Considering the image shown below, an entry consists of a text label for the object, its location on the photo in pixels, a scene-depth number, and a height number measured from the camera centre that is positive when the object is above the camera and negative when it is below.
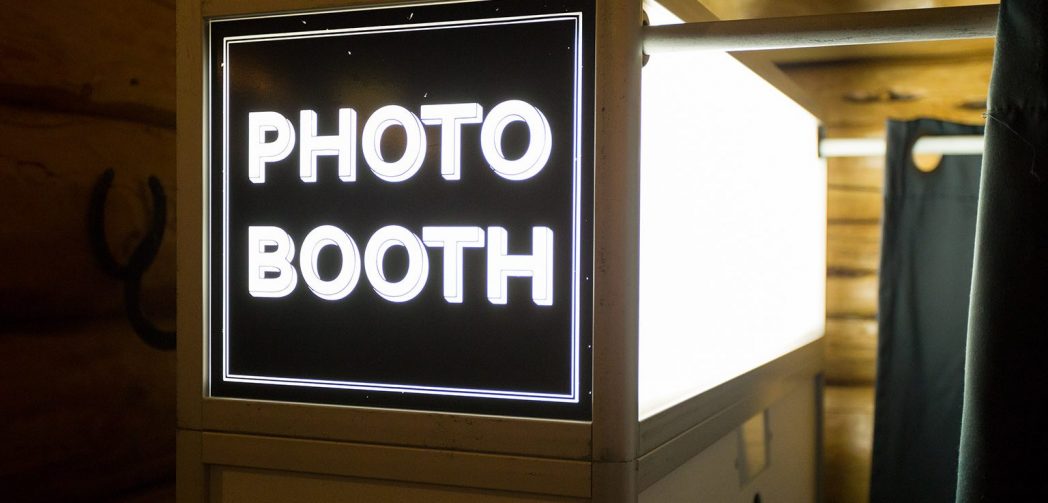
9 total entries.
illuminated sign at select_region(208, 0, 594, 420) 1.34 +0.03
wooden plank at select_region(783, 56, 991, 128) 2.86 +0.43
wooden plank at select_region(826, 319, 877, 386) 2.99 -0.37
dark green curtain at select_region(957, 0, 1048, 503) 1.30 -0.06
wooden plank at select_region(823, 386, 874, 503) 3.00 -0.66
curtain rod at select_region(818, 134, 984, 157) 2.36 +0.21
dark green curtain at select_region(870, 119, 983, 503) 2.57 -0.25
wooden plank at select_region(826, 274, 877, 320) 2.99 -0.21
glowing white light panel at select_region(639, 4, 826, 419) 1.49 +0.01
